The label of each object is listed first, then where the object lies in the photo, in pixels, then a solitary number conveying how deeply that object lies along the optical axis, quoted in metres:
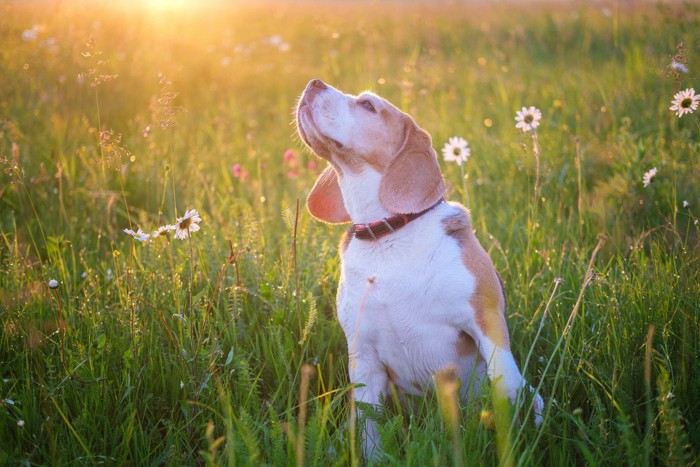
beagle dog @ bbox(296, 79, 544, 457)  2.53
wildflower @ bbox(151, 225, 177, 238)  2.41
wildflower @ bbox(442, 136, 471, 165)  3.82
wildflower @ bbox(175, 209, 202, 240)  2.35
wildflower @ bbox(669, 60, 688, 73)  2.85
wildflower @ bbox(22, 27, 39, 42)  6.61
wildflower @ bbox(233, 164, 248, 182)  4.28
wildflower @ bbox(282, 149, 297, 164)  4.39
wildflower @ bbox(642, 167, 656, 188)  3.22
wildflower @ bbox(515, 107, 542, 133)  3.40
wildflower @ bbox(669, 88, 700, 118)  2.82
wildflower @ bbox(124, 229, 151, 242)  2.40
